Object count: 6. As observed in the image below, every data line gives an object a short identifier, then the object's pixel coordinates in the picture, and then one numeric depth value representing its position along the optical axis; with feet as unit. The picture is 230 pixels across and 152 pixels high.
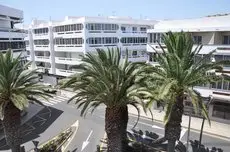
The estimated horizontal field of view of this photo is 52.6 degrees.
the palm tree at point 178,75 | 50.44
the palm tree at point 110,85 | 54.24
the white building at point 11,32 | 118.66
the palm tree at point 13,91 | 56.34
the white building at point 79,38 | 147.43
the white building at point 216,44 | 94.22
